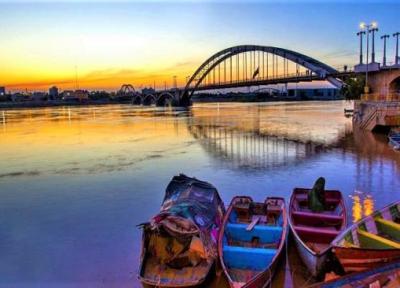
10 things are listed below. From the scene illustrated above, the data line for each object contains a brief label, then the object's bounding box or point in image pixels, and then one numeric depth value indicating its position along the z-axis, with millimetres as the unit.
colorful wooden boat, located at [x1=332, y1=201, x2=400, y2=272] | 6270
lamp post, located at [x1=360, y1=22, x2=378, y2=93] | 38119
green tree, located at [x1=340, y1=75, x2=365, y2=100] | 45219
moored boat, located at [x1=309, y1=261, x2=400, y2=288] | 5184
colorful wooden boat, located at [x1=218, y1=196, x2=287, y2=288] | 7410
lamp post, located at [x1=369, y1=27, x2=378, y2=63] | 40169
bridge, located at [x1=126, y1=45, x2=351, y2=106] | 67062
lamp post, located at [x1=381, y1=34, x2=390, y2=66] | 44228
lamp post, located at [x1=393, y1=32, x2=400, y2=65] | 43712
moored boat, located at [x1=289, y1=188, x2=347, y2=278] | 7388
